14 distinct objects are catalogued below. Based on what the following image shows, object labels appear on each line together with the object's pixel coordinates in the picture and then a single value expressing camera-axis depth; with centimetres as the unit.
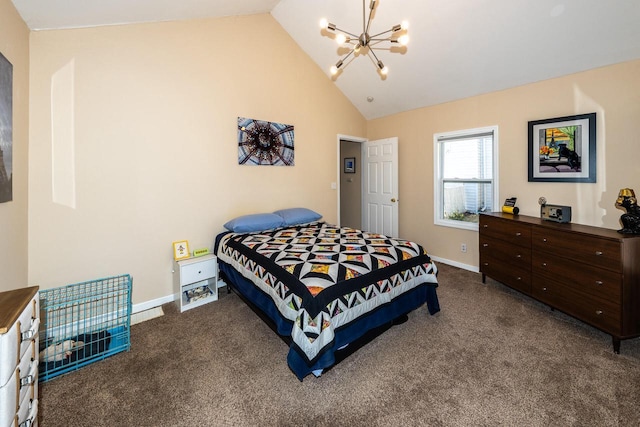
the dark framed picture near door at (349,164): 558
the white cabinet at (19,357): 96
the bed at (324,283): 173
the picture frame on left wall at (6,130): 168
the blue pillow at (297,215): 352
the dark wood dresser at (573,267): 203
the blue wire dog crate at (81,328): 196
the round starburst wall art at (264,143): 344
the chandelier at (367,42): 213
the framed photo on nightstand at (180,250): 291
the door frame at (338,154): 460
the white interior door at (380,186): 456
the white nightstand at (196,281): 277
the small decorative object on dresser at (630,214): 216
